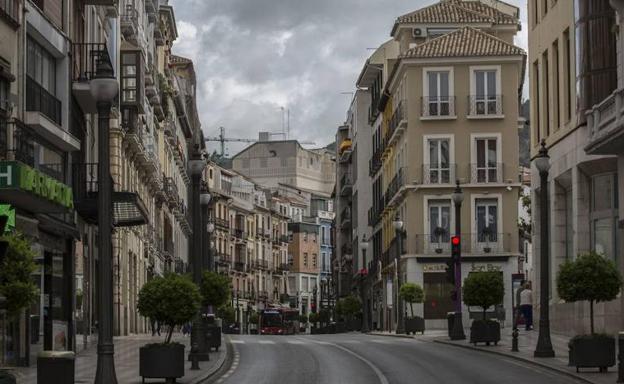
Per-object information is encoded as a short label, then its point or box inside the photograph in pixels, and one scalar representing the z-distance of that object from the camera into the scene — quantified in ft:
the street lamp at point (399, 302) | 191.97
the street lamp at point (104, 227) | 70.74
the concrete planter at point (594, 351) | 85.92
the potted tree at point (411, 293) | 197.98
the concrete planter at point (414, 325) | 183.42
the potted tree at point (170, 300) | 84.53
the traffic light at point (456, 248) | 145.92
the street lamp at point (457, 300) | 144.46
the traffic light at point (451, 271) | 143.13
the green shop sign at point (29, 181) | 87.97
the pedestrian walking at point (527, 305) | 158.92
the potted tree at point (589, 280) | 93.25
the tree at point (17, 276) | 71.77
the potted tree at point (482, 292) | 127.54
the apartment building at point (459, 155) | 245.24
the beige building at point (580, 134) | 126.21
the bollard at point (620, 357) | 75.20
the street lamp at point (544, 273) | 103.91
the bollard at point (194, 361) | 97.19
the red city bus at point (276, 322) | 401.33
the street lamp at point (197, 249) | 104.22
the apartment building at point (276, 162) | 588.91
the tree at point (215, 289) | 135.85
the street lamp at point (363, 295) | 263.72
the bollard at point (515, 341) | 112.71
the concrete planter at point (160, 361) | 81.05
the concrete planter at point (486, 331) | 126.27
